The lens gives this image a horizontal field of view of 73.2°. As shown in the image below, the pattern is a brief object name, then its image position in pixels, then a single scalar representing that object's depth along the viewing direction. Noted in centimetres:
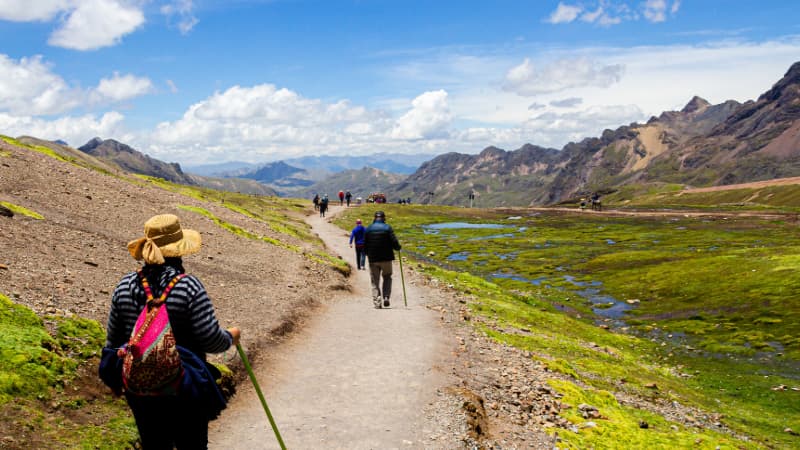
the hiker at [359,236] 3559
